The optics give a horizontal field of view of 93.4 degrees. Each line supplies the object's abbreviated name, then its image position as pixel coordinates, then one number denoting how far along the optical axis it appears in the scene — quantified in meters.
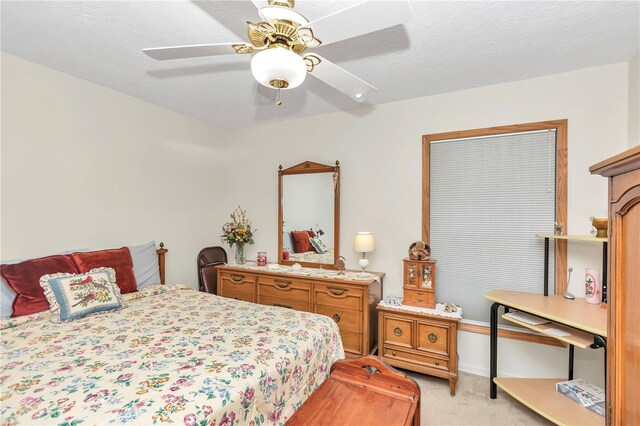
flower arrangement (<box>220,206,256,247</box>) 3.63
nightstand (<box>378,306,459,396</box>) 2.43
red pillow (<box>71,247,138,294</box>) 2.34
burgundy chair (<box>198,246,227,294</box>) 3.59
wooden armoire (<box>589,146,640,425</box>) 0.80
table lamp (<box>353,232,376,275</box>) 2.96
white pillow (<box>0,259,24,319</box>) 1.94
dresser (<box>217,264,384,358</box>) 2.76
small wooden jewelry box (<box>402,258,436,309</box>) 2.66
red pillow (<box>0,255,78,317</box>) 1.97
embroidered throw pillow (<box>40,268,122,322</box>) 1.98
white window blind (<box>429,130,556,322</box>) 2.54
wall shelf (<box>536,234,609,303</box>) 2.04
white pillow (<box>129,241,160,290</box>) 2.80
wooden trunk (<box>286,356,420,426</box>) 1.43
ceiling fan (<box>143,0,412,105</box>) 1.19
